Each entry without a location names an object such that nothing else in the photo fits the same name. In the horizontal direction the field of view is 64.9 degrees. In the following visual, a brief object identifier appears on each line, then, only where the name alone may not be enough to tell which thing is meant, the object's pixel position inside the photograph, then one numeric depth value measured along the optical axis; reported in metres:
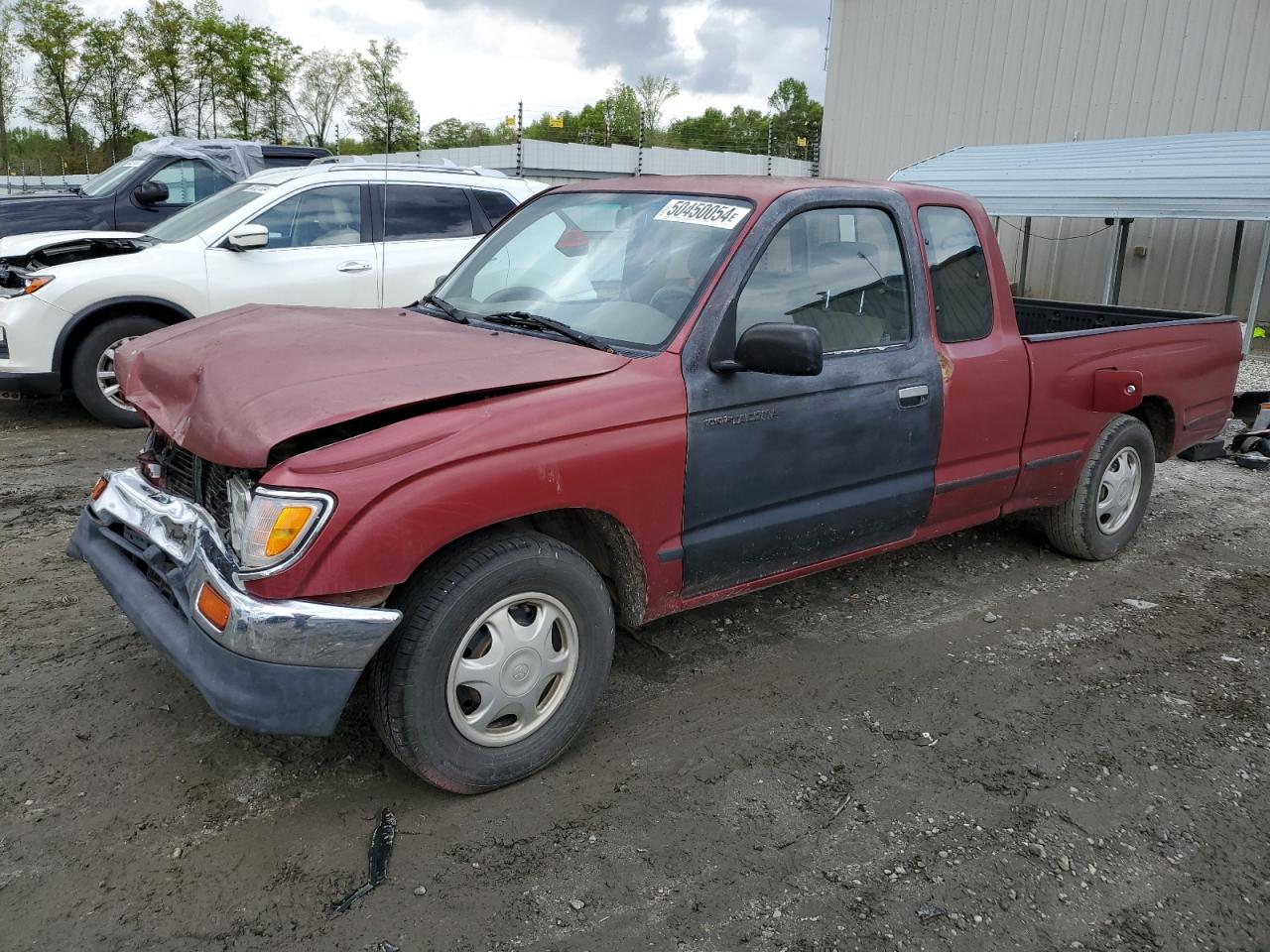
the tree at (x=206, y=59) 43.09
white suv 6.96
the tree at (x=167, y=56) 41.88
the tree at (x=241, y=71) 43.94
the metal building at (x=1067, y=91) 15.08
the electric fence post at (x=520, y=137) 18.59
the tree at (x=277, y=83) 45.53
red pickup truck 2.61
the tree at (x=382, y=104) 48.59
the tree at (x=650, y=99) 66.81
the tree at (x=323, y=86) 48.03
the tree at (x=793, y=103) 76.85
